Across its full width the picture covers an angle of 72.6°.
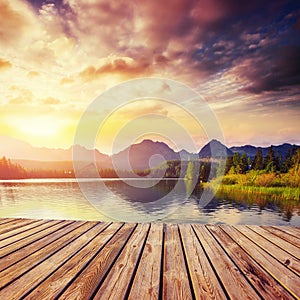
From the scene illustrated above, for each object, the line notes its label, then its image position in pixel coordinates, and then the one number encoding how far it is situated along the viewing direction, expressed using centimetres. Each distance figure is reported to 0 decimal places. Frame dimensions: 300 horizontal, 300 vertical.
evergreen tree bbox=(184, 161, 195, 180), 6701
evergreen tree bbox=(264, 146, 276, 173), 4228
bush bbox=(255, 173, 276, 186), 2920
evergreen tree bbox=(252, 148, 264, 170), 4659
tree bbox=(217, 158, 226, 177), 4659
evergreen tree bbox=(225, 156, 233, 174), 4941
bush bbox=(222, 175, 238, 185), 3721
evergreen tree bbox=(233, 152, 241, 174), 4560
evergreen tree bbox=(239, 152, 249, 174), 4623
